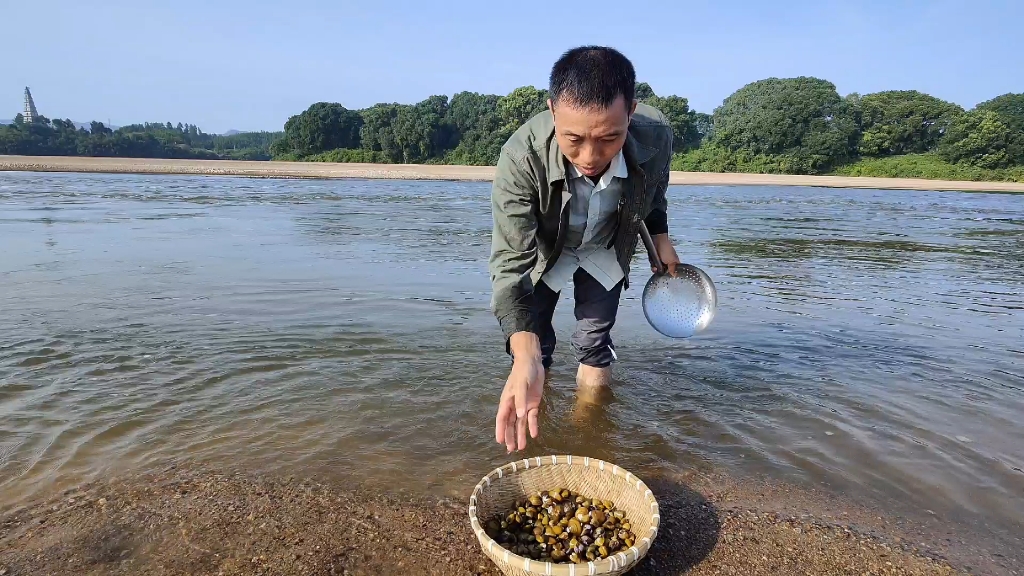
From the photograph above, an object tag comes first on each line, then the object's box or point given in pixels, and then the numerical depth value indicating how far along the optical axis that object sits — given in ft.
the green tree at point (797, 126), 169.17
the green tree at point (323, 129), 221.25
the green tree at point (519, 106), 191.93
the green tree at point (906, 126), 171.32
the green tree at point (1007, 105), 222.07
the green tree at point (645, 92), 205.57
